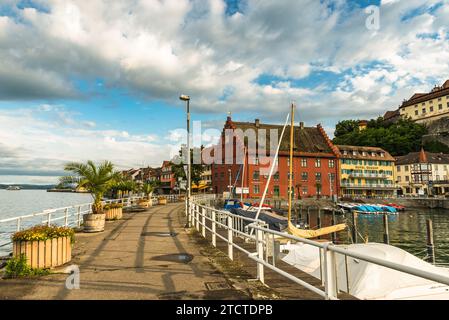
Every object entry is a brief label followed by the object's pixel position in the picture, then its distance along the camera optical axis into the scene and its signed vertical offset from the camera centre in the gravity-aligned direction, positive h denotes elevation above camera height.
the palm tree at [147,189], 42.50 -1.01
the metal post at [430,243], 21.34 -4.53
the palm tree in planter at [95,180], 14.90 +0.13
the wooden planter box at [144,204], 36.34 -2.54
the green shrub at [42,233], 7.33 -1.20
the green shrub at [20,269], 6.93 -1.87
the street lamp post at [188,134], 18.86 +2.79
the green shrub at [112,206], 20.97 -1.61
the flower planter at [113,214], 20.60 -2.08
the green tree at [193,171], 73.06 +2.34
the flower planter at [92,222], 14.52 -1.80
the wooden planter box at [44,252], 7.27 -1.60
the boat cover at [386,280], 9.20 -3.13
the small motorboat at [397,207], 63.19 -5.93
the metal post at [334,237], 28.17 -5.22
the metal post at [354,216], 27.32 -3.29
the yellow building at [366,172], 77.88 +1.34
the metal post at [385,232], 23.89 -4.16
